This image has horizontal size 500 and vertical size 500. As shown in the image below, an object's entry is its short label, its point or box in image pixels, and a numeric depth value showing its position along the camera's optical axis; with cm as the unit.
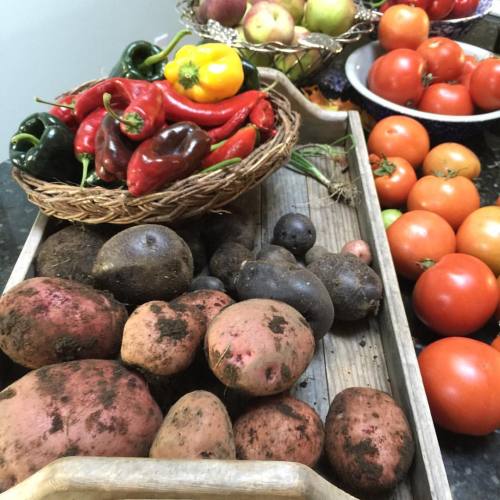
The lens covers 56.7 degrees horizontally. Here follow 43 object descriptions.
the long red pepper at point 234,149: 92
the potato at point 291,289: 69
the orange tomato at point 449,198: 108
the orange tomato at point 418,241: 98
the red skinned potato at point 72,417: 51
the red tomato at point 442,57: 136
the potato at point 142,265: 71
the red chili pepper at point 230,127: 100
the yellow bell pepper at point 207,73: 102
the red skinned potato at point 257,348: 57
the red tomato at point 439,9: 150
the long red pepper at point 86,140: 92
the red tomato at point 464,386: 73
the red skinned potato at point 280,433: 57
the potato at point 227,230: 93
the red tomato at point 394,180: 117
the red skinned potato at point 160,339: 59
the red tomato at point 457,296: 87
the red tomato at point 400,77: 131
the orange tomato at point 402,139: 123
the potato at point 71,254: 79
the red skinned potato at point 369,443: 59
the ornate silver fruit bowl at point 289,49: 132
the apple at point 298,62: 137
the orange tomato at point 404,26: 140
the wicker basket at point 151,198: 80
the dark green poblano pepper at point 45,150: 90
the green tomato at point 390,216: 114
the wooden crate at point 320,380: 38
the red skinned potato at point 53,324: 61
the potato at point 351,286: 80
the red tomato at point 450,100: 132
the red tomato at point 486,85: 127
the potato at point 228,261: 84
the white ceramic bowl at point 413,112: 126
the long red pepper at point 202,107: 100
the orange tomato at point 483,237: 97
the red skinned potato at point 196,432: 50
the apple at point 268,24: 135
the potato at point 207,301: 69
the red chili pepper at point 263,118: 99
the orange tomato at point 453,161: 120
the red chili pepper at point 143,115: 87
